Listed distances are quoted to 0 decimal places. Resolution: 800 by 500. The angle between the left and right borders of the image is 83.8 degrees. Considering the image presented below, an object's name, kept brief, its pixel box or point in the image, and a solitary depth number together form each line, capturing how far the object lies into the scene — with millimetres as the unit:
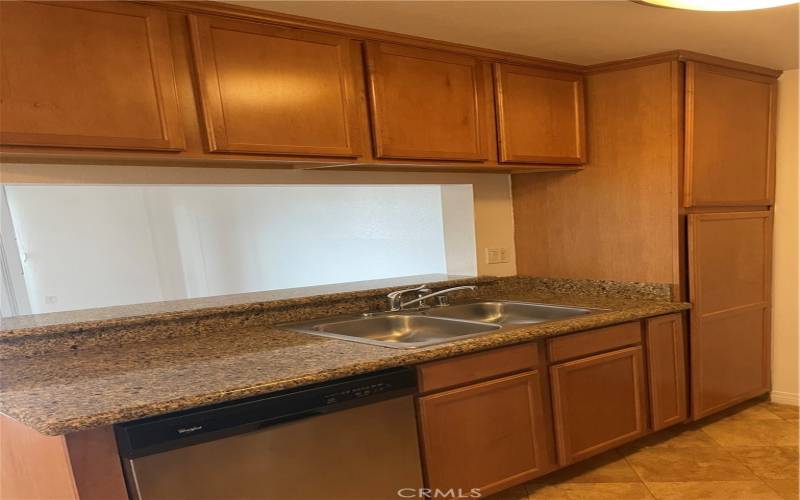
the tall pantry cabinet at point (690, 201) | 2254
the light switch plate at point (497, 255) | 2713
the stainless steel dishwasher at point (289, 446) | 1204
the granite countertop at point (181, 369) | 1156
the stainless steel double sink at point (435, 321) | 2047
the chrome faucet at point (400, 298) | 2270
